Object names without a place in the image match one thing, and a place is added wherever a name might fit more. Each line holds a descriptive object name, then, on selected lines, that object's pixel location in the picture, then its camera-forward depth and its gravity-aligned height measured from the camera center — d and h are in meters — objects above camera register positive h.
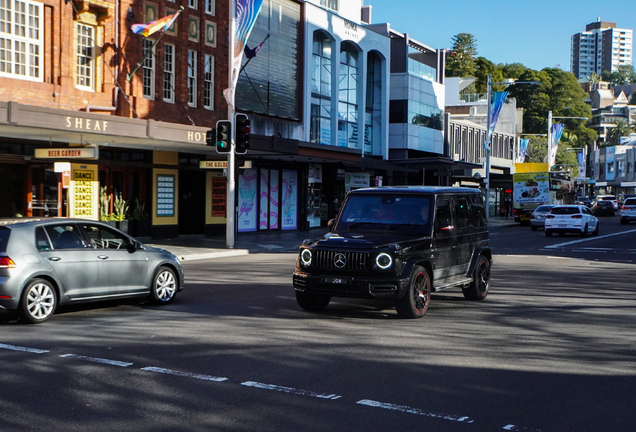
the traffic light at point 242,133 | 24.17 +2.10
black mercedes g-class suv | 10.59 -0.72
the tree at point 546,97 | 104.38 +14.57
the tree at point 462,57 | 101.62 +19.46
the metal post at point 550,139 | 67.50 +5.63
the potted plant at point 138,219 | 27.50 -0.72
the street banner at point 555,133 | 65.31 +5.96
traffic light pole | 24.48 +1.13
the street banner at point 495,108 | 47.34 +5.83
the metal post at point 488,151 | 47.59 +3.29
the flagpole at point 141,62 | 26.19 +4.66
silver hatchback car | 10.34 -0.99
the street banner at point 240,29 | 24.34 +5.44
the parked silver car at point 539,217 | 42.19 -0.77
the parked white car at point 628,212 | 51.00 -0.54
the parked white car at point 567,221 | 34.69 -0.79
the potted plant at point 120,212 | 26.78 -0.46
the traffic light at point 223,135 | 24.00 +2.02
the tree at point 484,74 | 101.94 +17.46
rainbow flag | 24.39 +5.47
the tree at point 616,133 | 166.75 +15.32
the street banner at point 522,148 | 70.00 +5.07
